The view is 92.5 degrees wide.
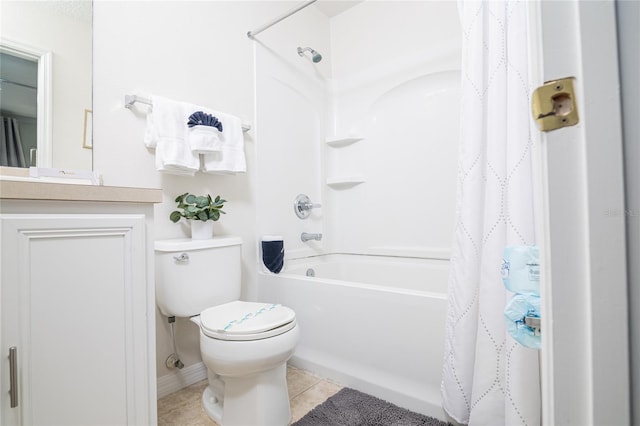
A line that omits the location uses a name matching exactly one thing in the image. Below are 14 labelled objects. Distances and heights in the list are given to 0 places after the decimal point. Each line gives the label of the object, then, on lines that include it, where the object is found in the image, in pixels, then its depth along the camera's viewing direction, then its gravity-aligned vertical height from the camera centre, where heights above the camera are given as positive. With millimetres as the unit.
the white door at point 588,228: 301 -16
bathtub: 1208 -523
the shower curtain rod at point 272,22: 1638 +1130
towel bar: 1331 +528
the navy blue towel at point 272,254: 1844 -218
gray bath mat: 1188 -803
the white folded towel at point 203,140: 1423 +375
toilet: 1072 -400
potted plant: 1401 +25
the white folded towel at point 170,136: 1354 +376
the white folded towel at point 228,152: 1540 +346
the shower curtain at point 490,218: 908 -13
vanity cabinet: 675 -229
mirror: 1073 +531
